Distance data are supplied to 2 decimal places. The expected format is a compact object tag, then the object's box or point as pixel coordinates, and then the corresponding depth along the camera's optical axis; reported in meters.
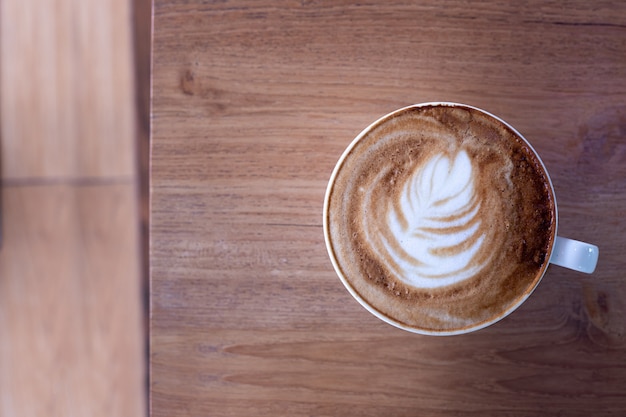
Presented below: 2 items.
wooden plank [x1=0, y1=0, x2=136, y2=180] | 0.54
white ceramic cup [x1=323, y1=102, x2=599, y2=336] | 0.39
